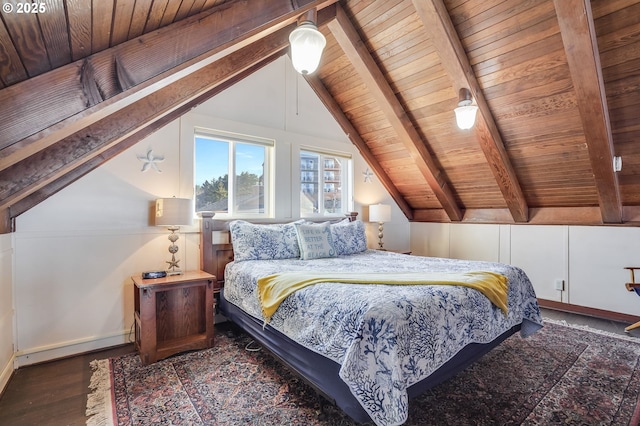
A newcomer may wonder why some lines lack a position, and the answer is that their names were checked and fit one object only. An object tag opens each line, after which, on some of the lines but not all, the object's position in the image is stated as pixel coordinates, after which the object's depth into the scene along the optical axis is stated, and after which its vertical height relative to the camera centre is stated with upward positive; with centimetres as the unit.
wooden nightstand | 241 -90
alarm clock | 262 -54
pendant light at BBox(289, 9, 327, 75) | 174 +94
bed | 145 -63
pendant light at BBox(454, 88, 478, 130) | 271 +86
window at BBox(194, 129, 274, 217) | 336 +43
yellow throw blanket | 202 -46
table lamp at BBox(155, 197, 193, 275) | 265 -1
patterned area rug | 178 -118
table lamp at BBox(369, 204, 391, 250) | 453 -2
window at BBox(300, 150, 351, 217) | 423 +40
